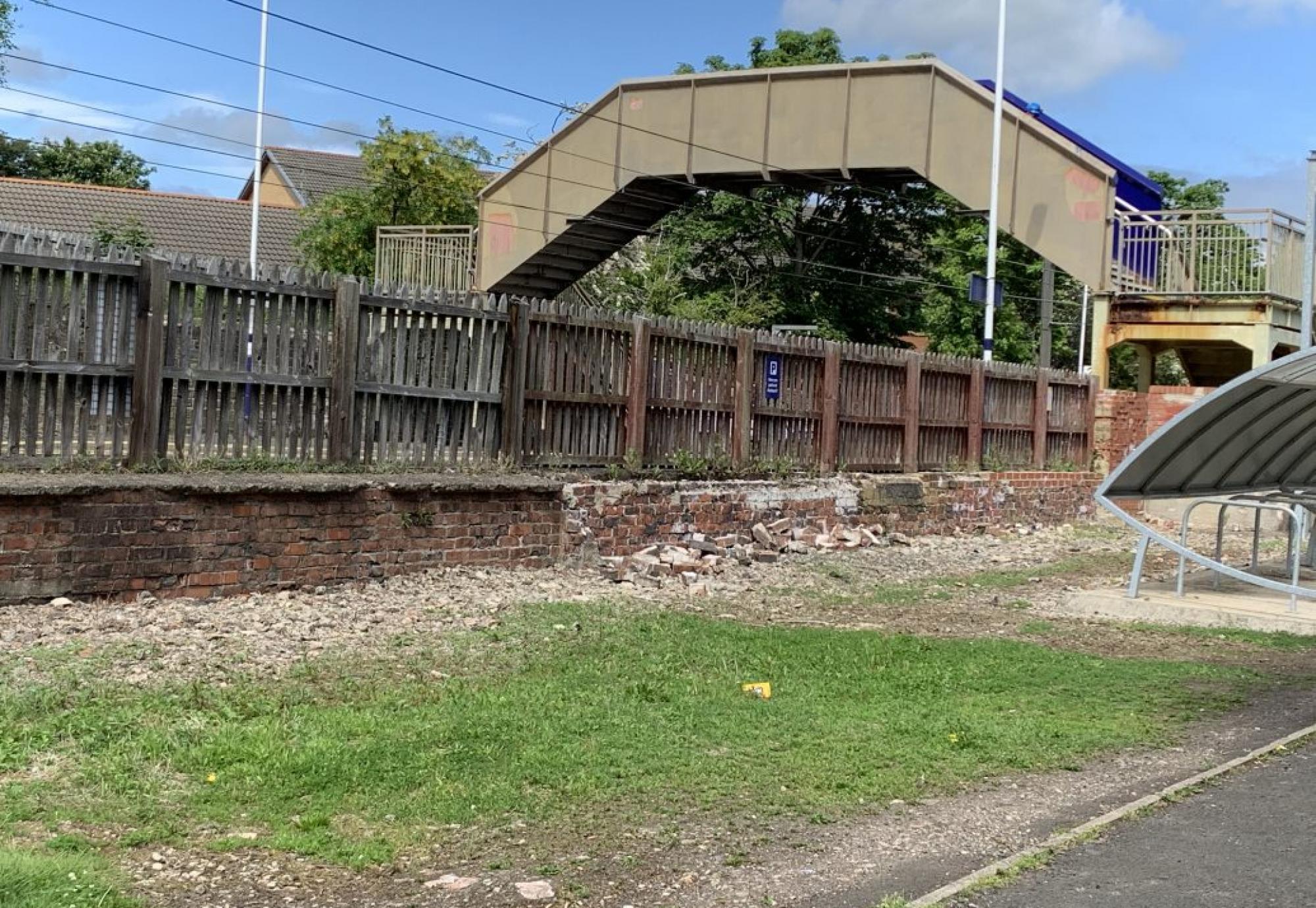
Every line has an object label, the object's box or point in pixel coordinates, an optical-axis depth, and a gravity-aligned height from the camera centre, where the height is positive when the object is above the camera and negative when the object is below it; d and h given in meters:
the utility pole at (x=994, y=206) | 20.28 +4.04
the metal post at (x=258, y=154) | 26.59 +5.41
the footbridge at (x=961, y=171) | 20.61 +4.59
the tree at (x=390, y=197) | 29.55 +5.30
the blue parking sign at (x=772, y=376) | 14.59 +0.87
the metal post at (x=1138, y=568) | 11.39 -0.77
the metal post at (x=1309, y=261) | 17.53 +3.07
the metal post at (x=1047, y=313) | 28.78 +3.44
